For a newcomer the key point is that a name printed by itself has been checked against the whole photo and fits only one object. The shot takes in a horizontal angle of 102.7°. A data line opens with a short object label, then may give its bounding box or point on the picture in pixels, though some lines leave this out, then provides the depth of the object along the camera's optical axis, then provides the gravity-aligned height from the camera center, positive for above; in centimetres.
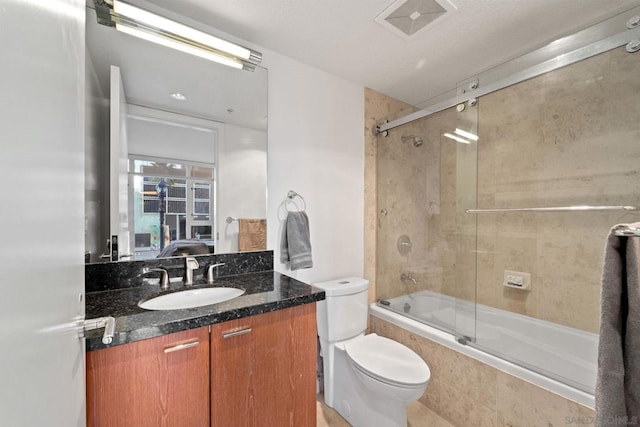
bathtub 130 -81
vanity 82 -54
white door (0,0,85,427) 27 +0
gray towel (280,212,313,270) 169 -20
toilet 132 -85
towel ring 179 +11
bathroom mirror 118 +36
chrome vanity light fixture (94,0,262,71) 118 +92
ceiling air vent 133 +109
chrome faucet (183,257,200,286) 135 -30
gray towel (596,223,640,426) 48 -24
